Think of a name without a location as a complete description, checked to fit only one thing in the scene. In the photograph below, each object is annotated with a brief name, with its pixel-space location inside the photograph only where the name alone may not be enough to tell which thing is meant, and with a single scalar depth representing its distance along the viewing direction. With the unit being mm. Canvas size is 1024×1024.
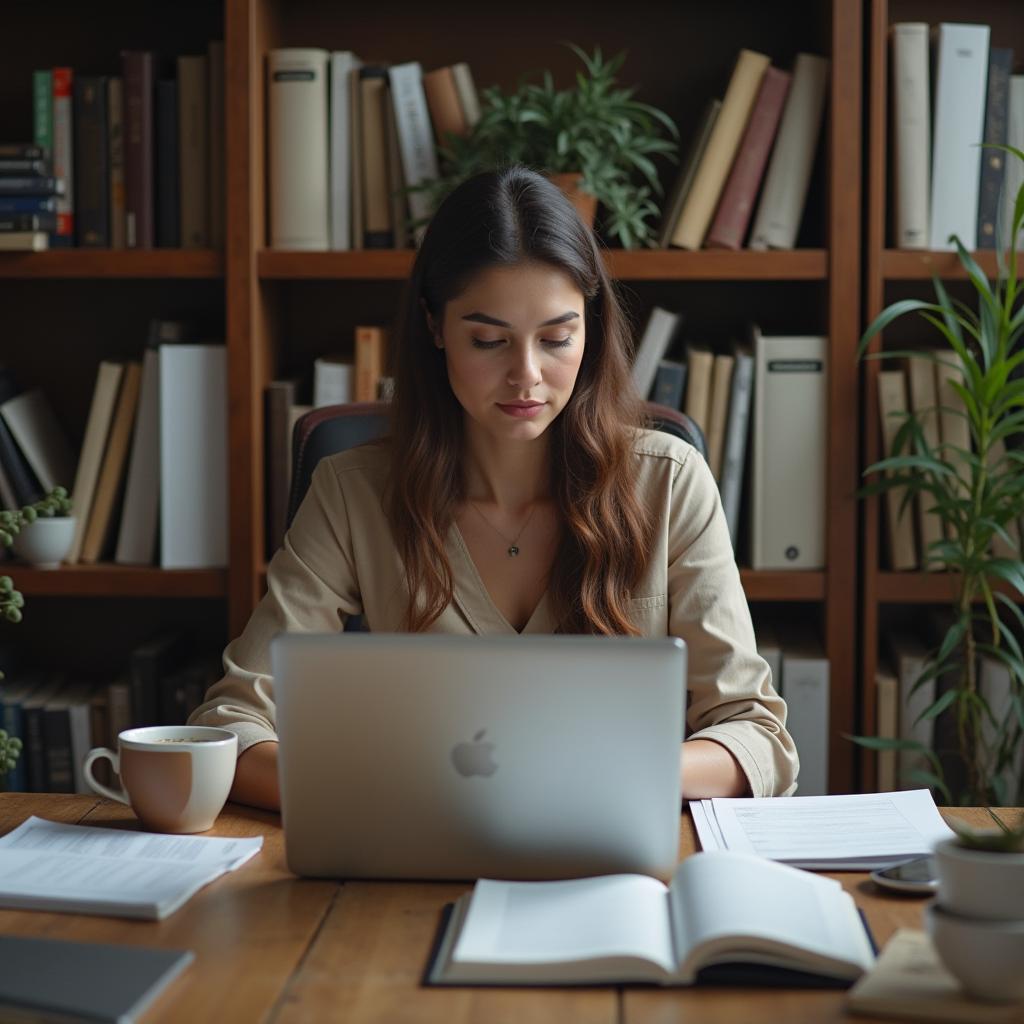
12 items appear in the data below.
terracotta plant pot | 2145
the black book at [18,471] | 2361
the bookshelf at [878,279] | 2184
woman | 1526
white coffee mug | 1131
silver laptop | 957
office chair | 1775
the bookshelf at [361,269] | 2227
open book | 853
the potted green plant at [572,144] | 2158
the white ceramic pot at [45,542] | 2330
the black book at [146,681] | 2420
